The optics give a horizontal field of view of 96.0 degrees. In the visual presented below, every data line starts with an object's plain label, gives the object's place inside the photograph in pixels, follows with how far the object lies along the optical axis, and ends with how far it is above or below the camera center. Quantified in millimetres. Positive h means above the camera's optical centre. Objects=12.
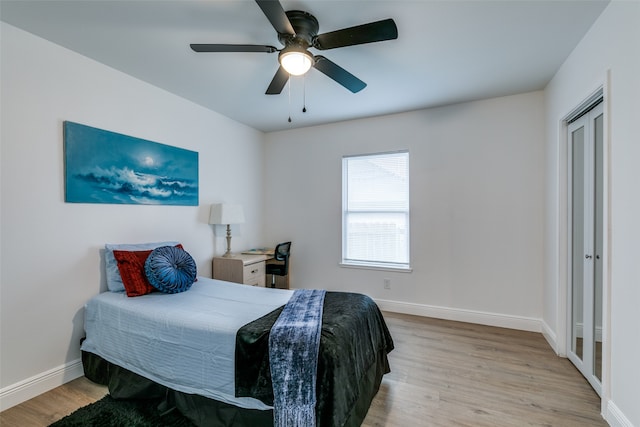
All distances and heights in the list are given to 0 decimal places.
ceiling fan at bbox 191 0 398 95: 1590 +1041
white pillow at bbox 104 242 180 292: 2395 -468
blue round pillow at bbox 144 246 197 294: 2332 -478
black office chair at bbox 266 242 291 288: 3877 -720
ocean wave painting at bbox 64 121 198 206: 2316 +405
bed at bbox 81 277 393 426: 1569 -869
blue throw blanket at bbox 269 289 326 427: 1458 -834
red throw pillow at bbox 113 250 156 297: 2307 -495
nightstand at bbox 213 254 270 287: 3420 -688
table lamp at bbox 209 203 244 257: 3480 -29
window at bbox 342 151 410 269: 3799 +31
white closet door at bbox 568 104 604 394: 2078 -257
